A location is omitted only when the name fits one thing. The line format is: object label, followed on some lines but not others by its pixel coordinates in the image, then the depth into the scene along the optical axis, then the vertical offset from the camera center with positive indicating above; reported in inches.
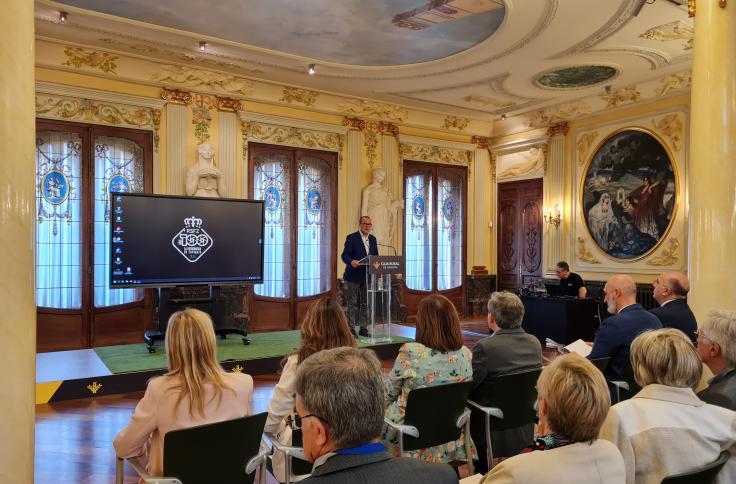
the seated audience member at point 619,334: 123.7 -20.0
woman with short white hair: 67.3 -22.4
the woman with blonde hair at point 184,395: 82.0 -22.7
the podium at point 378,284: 258.1 -18.5
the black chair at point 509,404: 110.1 -32.4
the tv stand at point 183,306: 267.7 -30.0
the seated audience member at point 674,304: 142.9 -15.4
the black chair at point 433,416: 99.3 -32.0
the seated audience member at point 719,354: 81.8 -17.2
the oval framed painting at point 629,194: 327.6 +33.3
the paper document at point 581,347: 138.0 -25.9
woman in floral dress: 107.0 -23.1
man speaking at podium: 289.6 -14.7
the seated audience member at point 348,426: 48.0 -16.4
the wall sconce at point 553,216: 386.3 +21.6
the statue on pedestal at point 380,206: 369.4 +27.5
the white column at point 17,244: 55.2 +0.2
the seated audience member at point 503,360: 116.1 -24.3
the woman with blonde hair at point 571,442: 54.0 -20.3
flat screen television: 254.1 +2.8
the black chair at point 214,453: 76.3 -30.3
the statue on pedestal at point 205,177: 303.9 +39.0
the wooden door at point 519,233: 407.5 +10.1
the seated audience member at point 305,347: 99.3 -19.0
